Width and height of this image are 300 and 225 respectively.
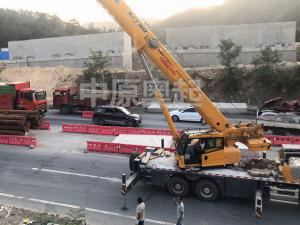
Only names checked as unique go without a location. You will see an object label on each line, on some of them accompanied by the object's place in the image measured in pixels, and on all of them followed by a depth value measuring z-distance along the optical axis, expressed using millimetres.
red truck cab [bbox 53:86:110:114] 34156
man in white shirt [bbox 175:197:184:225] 12648
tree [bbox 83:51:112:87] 41594
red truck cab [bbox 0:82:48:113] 29969
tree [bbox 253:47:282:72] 36344
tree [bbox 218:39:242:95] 37625
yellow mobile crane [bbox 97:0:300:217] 14617
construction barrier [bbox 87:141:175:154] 21688
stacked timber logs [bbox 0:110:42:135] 25438
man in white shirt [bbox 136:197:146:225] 12617
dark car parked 28875
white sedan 30580
